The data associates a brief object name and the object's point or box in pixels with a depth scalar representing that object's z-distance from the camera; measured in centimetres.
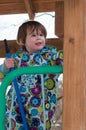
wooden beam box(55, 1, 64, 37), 249
